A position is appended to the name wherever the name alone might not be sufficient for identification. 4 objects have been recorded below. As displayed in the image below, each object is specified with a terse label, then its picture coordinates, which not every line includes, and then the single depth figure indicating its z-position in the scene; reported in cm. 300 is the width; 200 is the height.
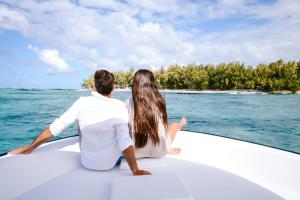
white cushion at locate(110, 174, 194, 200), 123
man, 159
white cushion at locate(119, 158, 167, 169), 182
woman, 185
